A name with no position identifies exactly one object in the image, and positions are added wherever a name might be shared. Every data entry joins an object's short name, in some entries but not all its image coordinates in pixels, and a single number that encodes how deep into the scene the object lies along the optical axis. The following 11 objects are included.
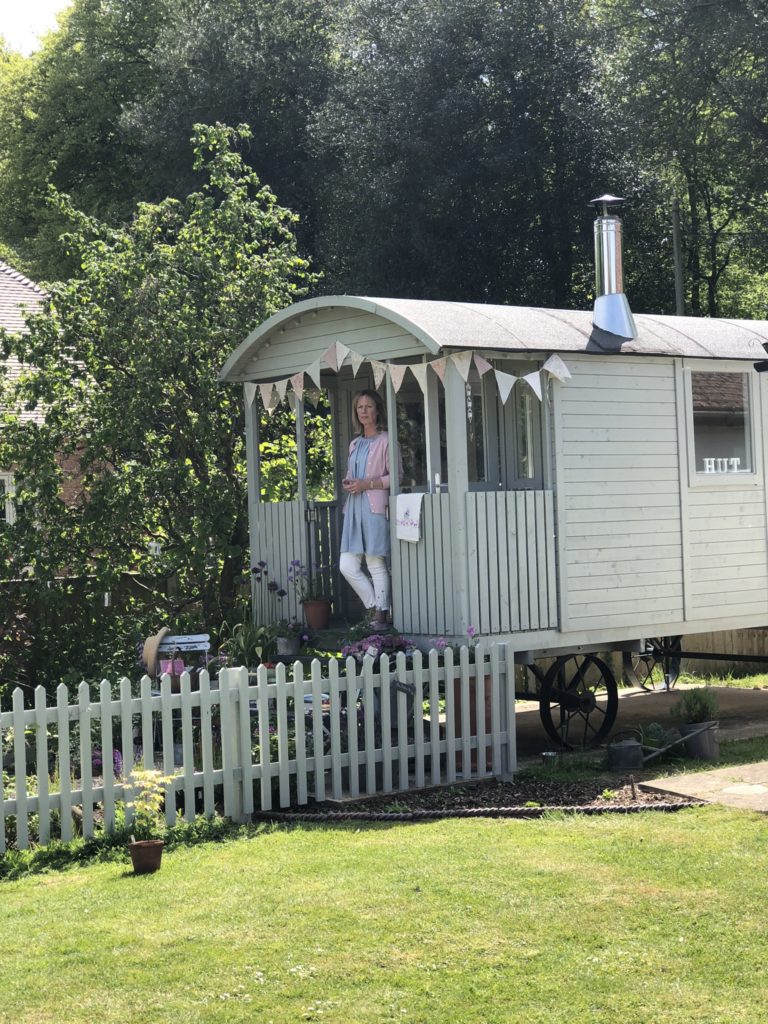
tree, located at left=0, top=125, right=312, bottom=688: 13.67
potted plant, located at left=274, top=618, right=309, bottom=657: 12.05
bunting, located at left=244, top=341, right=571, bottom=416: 10.51
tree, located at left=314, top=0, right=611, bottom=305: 28.00
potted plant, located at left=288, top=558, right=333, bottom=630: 12.25
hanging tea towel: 10.77
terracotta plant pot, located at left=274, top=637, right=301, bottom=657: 12.05
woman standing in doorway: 11.41
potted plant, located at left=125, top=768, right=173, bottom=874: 7.99
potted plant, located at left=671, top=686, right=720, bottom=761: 10.38
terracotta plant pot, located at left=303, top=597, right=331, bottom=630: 12.24
